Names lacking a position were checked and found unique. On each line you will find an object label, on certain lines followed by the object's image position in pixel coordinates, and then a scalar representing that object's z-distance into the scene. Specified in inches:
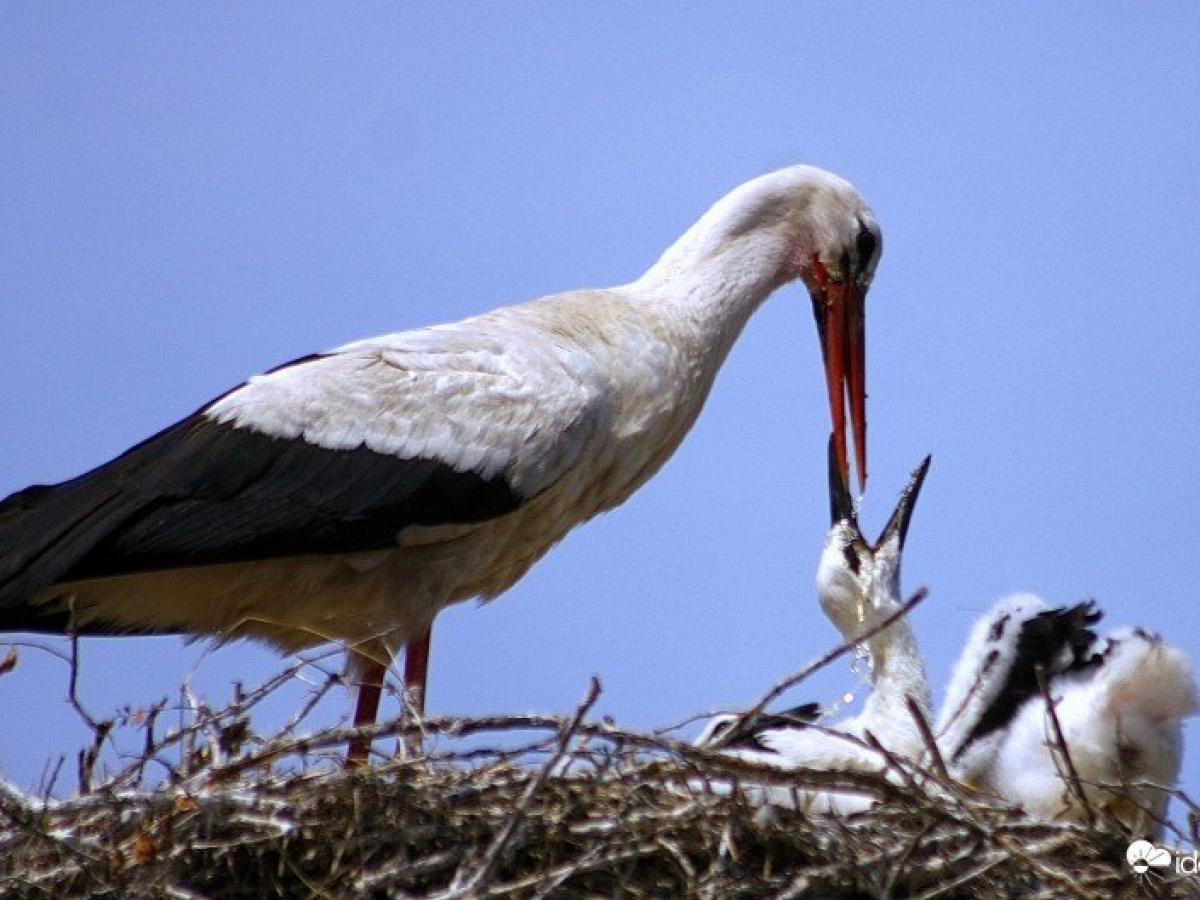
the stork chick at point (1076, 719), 491.8
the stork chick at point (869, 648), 541.6
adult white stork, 530.6
